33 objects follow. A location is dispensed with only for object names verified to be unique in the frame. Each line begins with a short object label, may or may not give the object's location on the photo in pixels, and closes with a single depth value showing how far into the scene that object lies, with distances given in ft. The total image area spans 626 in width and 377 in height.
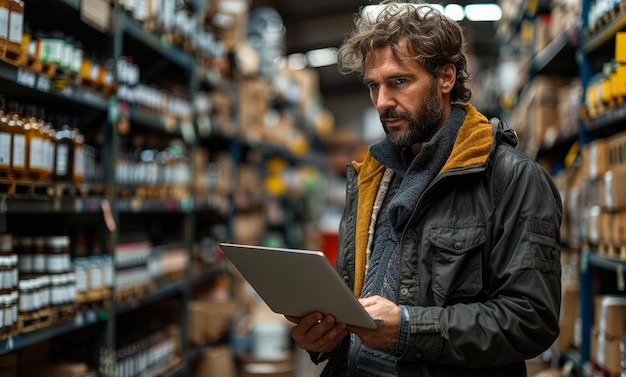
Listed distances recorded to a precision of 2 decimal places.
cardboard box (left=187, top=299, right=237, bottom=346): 15.34
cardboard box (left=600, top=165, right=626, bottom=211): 9.09
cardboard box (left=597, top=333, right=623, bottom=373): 9.37
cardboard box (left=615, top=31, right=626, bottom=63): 8.79
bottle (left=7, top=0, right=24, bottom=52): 7.65
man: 5.45
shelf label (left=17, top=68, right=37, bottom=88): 7.86
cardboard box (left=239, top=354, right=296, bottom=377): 15.48
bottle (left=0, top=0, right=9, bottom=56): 7.45
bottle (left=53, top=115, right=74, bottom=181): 8.96
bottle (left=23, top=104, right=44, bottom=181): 8.13
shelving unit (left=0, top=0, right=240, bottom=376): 8.65
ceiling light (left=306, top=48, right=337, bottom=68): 54.08
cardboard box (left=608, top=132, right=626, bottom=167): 9.42
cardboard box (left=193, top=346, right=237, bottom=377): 15.52
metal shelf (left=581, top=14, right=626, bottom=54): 9.23
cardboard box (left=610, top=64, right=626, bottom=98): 9.13
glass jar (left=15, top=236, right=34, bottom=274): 8.72
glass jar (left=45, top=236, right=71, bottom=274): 8.92
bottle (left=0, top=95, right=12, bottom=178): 7.58
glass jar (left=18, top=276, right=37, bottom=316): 8.17
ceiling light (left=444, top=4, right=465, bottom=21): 41.64
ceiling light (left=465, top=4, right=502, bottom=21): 43.06
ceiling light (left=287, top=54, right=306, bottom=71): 53.27
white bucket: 17.38
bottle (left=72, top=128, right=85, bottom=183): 9.35
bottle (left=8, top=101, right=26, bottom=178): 7.82
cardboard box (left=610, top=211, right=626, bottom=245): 9.14
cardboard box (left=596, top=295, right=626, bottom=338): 9.60
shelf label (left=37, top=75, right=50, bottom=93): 8.33
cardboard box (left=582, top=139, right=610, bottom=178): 10.17
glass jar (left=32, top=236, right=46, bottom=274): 8.79
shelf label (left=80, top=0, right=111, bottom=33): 9.36
